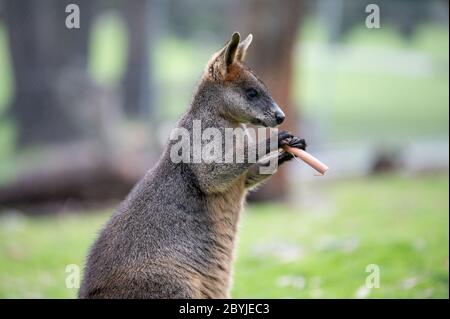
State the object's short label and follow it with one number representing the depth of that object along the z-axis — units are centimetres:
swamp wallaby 520
